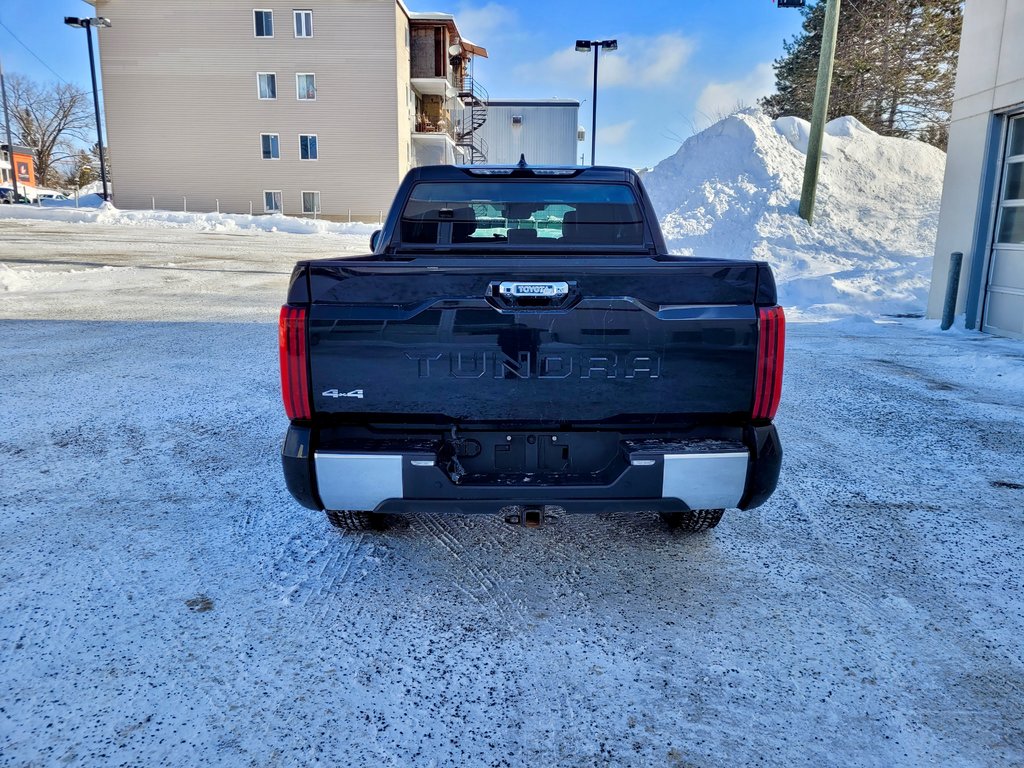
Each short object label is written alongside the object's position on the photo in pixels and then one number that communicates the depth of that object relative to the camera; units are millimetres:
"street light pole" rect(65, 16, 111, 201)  34844
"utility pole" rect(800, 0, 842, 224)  15984
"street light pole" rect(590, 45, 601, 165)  30325
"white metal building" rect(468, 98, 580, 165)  47844
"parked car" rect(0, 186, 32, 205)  47344
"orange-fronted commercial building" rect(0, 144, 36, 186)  64812
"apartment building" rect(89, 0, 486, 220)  36156
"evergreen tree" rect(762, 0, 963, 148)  33781
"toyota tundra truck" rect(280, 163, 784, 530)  2779
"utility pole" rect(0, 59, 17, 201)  46875
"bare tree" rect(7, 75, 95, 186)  71500
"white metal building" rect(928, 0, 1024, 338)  10016
